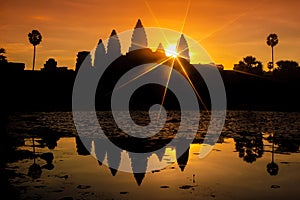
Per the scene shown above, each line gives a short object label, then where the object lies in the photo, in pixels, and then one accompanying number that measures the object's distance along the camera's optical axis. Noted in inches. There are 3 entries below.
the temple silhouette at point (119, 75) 2859.3
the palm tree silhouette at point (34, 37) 4458.7
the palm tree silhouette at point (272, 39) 5457.7
